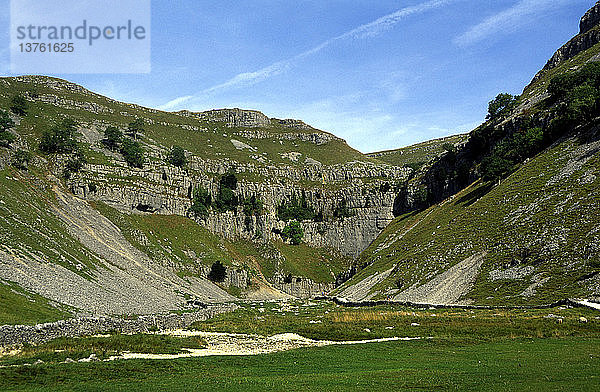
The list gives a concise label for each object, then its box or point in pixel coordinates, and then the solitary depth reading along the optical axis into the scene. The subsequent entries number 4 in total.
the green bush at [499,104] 170.76
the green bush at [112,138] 163.10
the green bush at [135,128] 185.48
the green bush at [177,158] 173.88
